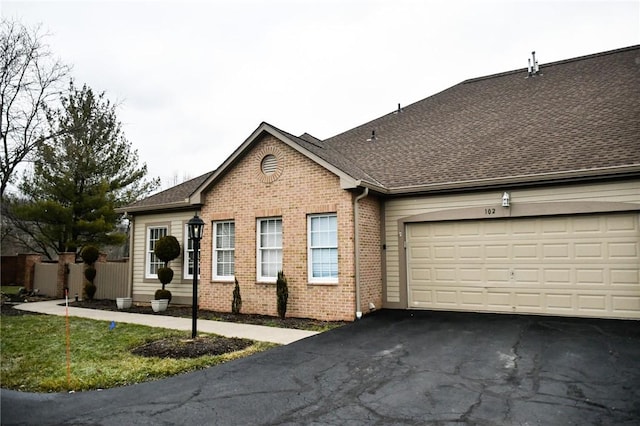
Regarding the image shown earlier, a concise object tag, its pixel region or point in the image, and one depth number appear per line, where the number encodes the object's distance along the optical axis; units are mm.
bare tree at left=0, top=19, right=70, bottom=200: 15609
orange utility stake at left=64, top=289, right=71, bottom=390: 5715
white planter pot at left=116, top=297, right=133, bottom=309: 13891
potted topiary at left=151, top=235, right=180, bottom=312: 13477
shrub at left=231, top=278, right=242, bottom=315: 11672
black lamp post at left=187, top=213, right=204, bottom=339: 8512
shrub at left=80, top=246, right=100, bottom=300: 16109
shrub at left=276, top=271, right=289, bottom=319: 10812
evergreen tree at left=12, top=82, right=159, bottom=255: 19906
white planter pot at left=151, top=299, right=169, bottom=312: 12797
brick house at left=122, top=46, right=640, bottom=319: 9469
